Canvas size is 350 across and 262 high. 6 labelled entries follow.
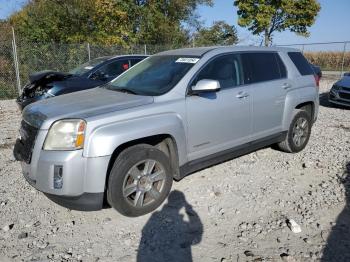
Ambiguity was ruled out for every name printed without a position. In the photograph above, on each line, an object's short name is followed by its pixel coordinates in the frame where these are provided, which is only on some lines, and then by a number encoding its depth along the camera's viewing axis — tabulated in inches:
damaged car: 331.8
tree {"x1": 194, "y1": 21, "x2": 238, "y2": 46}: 1152.4
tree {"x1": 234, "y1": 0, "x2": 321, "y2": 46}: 1019.3
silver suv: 140.6
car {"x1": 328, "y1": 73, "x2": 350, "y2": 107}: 416.5
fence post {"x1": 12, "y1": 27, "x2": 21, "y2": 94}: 526.7
